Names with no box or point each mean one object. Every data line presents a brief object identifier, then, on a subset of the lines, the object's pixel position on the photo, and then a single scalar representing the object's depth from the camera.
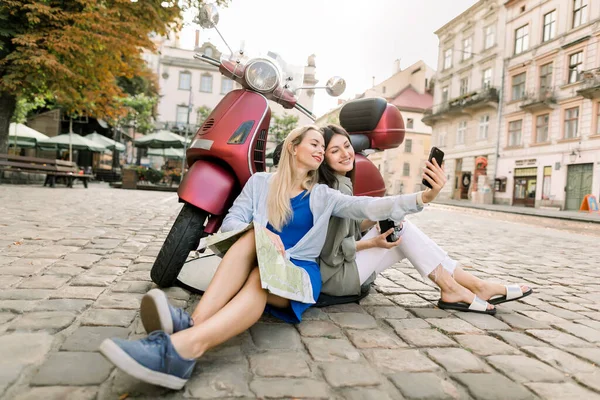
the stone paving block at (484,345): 1.91
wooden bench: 12.12
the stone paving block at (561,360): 1.76
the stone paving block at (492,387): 1.48
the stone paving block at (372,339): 1.92
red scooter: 2.42
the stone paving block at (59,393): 1.31
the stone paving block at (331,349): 1.77
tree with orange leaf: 9.05
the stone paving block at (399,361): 1.69
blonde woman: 1.36
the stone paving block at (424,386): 1.47
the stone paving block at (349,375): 1.54
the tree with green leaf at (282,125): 30.17
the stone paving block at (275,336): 1.86
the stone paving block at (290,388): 1.42
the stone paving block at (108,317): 1.99
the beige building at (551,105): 19.34
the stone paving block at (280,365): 1.58
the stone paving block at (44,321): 1.87
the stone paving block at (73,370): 1.42
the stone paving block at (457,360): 1.71
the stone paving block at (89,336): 1.71
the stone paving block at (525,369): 1.64
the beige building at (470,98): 25.50
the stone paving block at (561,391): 1.50
